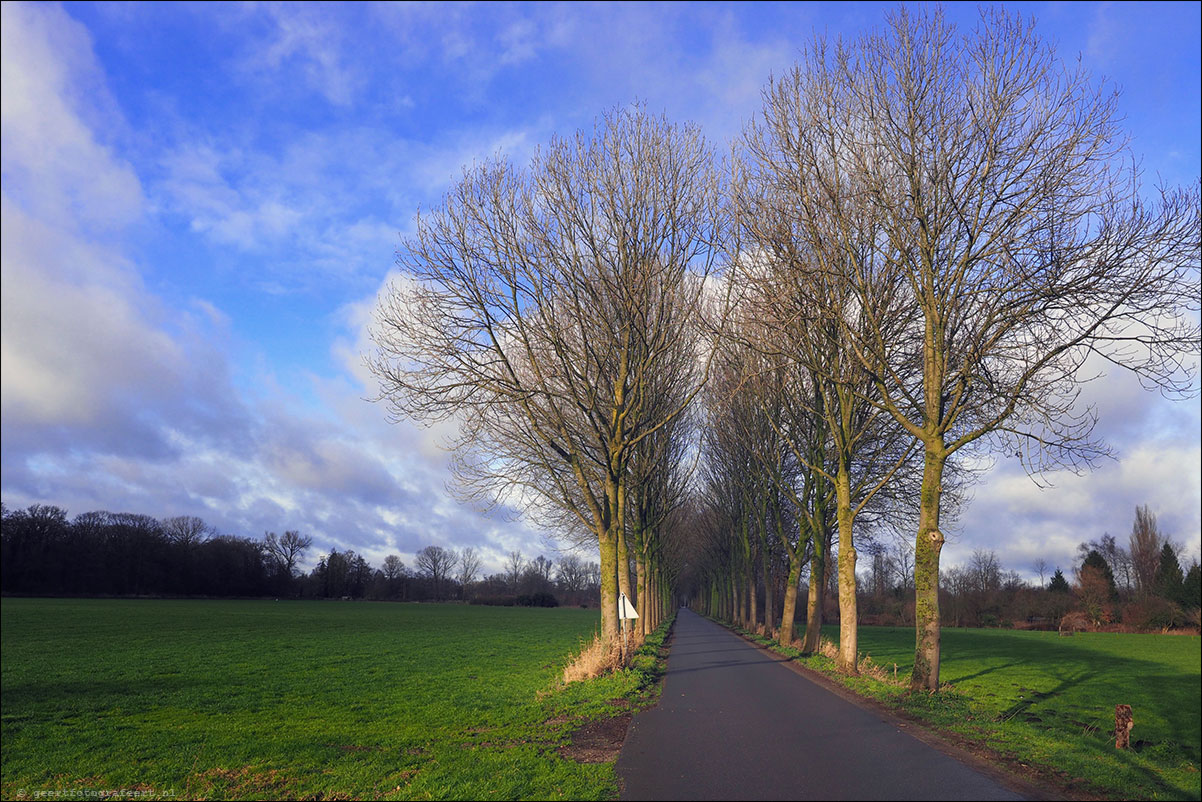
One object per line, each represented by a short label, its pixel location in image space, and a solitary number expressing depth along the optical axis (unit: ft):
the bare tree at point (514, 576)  609.01
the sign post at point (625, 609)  58.34
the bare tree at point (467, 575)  555.77
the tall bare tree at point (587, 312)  61.98
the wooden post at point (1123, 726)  33.01
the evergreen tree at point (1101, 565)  159.33
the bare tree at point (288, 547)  420.77
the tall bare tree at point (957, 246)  43.14
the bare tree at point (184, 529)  408.75
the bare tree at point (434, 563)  548.72
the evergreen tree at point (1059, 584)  223.84
